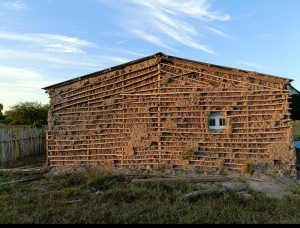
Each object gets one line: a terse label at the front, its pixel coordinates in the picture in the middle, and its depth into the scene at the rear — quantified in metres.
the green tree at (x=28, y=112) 28.78
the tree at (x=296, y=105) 36.38
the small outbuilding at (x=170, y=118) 8.40
